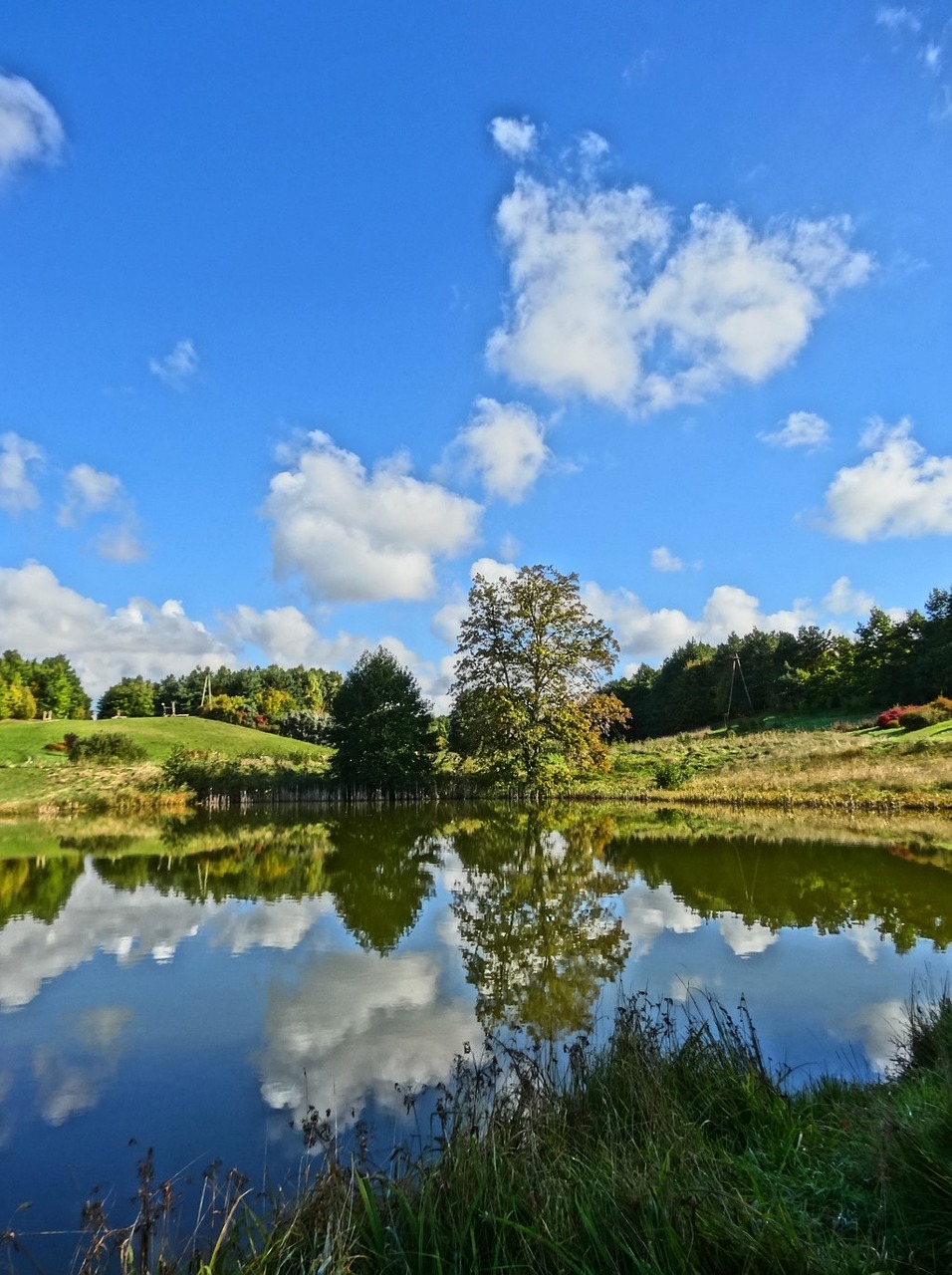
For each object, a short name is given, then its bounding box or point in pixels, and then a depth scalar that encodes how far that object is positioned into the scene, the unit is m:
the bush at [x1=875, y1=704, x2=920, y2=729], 43.62
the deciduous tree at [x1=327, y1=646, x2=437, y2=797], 42.38
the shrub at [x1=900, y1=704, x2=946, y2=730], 40.41
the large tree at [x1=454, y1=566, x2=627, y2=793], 38.28
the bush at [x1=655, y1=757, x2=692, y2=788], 36.75
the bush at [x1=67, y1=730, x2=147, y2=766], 43.97
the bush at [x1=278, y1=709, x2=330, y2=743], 67.25
